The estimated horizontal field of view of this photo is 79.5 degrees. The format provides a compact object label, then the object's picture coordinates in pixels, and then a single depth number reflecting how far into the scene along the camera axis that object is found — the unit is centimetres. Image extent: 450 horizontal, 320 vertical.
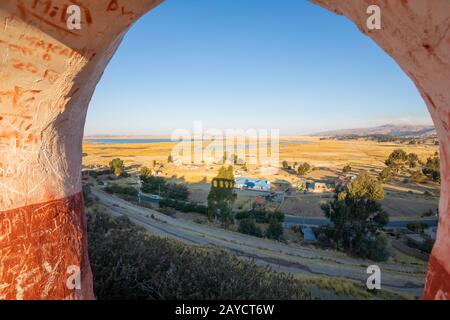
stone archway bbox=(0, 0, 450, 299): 172
